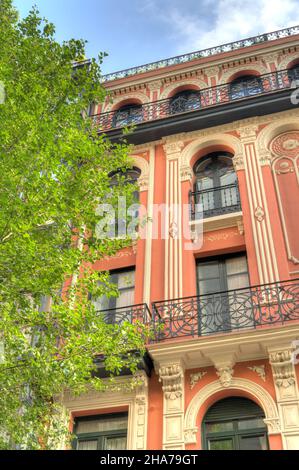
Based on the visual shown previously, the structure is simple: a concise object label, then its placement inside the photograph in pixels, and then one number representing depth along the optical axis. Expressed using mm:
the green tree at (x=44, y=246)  7469
